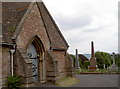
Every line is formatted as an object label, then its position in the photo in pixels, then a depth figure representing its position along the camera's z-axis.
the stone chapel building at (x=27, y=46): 13.56
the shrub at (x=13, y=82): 13.11
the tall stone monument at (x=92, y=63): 37.34
